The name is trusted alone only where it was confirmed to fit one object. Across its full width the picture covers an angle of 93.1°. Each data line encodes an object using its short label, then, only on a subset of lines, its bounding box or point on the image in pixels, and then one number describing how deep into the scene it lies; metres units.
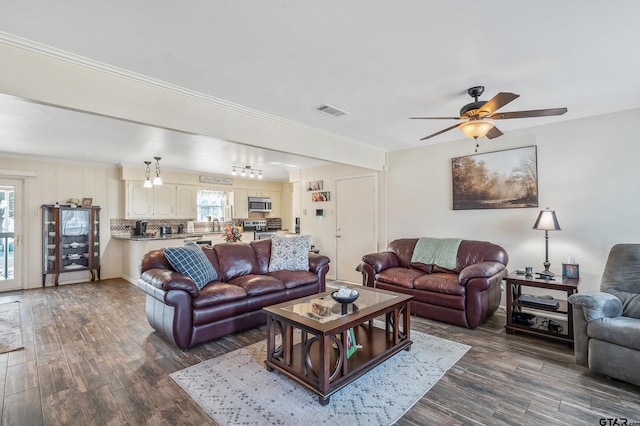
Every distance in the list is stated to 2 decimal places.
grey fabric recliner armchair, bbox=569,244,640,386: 2.25
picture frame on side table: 3.36
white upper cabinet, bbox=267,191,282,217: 9.48
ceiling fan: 2.50
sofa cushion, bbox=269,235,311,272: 4.39
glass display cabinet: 5.93
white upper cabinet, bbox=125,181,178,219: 6.62
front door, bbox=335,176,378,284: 5.71
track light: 7.04
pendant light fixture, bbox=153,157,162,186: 5.45
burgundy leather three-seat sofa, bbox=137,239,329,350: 2.98
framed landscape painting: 4.05
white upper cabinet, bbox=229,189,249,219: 8.46
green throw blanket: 4.27
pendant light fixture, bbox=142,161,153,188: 6.15
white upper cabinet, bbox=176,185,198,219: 7.41
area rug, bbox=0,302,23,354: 3.14
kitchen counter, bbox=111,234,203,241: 6.05
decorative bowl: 2.61
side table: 3.09
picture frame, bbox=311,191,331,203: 6.42
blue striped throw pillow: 3.32
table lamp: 3.46
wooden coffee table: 2.18
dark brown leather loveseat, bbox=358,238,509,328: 3.51
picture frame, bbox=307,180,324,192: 6.58
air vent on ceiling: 3.34
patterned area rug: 2.00
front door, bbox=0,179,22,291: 5.58
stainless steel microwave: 8.70
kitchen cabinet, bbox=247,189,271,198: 8.84
